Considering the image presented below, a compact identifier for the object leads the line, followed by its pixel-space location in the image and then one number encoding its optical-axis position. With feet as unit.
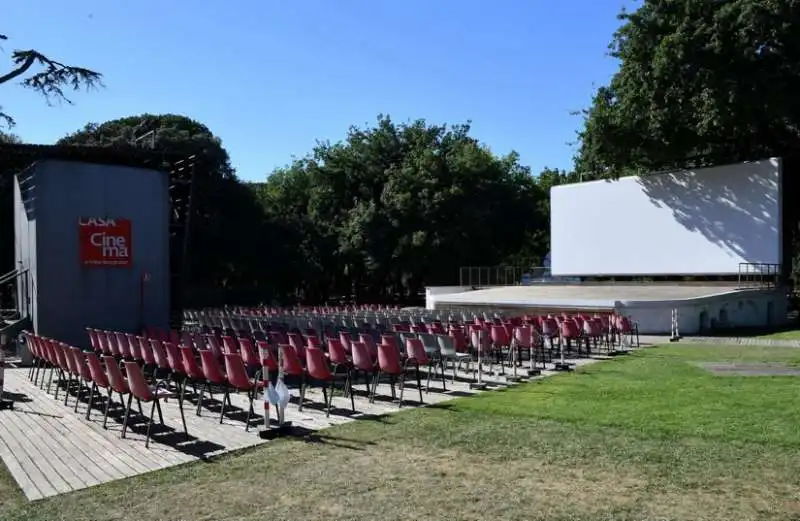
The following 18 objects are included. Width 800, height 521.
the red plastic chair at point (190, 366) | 28.17
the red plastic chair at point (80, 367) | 28.40
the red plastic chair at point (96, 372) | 26.32
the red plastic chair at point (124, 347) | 35.04
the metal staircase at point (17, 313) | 50.50
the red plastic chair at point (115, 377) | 24.29
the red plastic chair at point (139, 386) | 23.15
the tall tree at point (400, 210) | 130.62
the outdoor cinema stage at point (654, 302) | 69.15
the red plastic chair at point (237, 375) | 25.74
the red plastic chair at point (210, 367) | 26.89
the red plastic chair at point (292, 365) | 28.43
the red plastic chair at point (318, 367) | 27.73
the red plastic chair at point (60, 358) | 31.73
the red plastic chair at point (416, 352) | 31.86
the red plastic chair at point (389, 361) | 29.53
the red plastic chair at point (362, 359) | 30.71
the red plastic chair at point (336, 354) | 31.40
